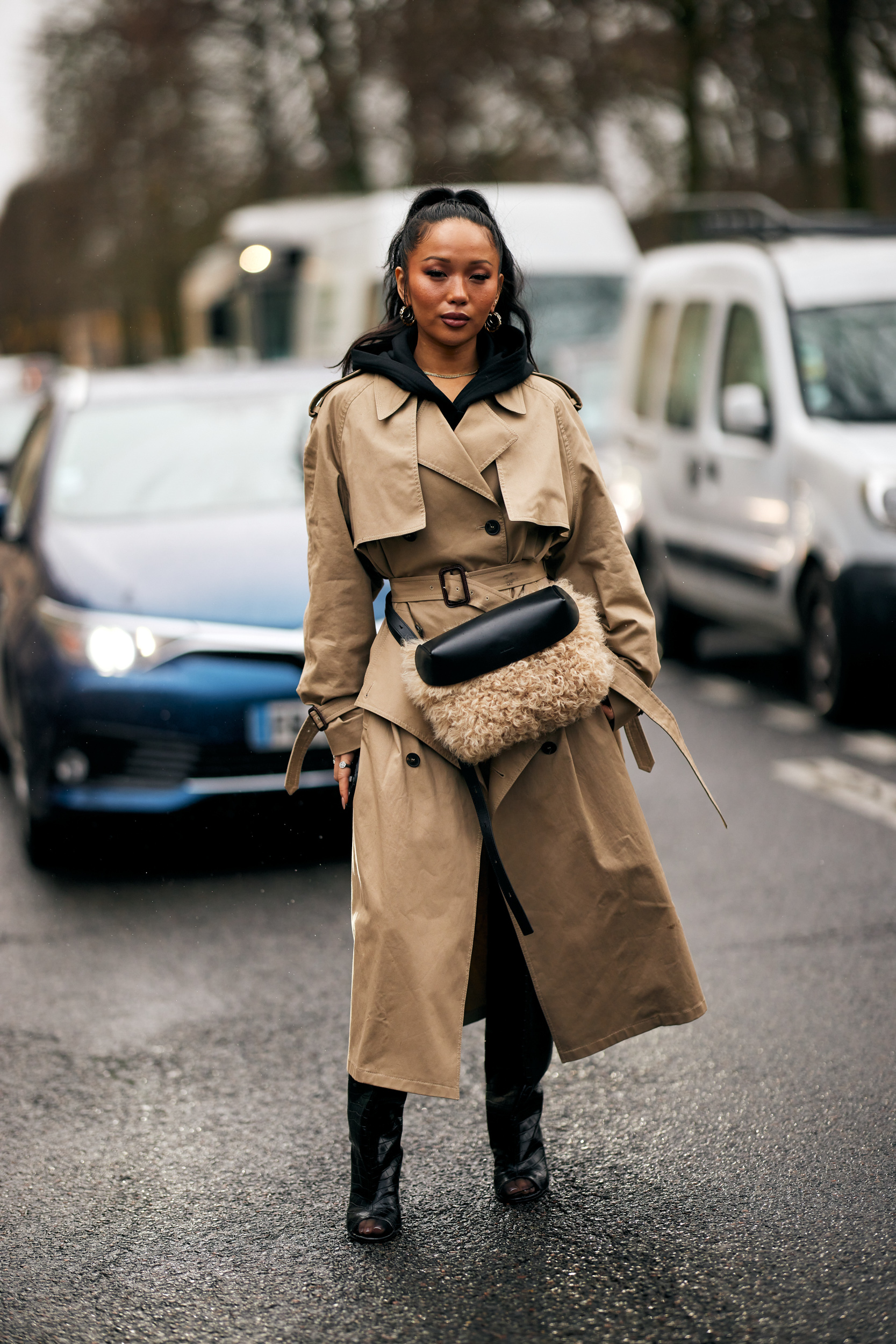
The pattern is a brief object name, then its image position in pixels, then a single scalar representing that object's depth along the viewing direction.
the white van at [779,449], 7.64
